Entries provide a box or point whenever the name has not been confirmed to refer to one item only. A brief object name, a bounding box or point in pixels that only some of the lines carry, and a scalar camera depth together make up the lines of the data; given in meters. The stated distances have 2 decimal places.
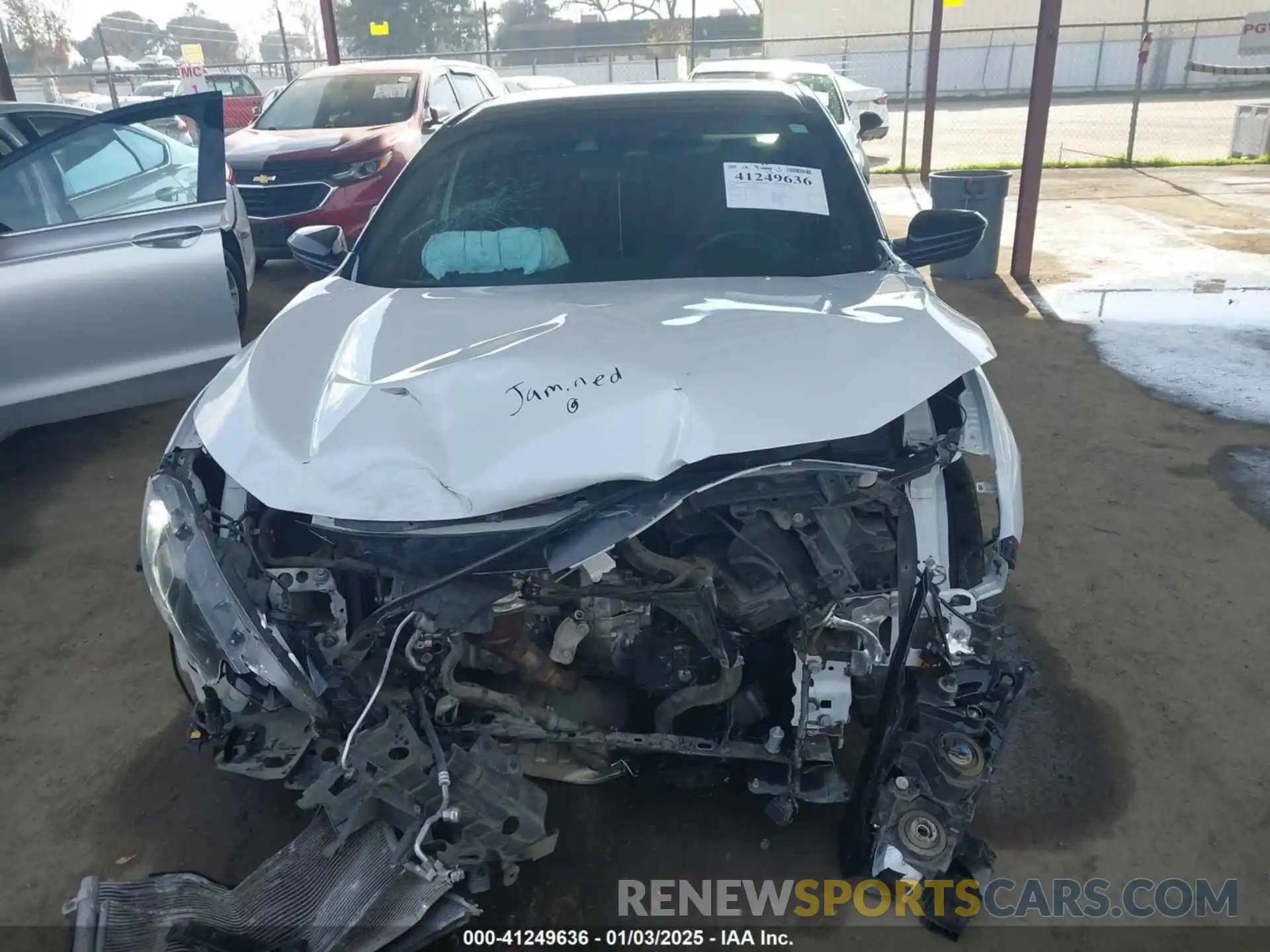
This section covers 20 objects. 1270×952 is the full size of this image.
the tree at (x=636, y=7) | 36.31
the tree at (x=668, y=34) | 31.66
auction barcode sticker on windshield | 3.02
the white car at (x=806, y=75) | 9.77
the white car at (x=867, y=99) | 14.41
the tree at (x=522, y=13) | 40.22
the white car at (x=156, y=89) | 19.55
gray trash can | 7.69
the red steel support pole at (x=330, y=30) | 10.23
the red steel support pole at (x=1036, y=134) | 7.20
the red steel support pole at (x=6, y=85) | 8.64
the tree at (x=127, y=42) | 37.53
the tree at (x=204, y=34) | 36.34
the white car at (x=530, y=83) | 14.35
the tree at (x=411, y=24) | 31.88
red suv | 7.49
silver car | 4.02
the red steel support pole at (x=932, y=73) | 11.17
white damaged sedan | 1.97
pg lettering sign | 12.80
